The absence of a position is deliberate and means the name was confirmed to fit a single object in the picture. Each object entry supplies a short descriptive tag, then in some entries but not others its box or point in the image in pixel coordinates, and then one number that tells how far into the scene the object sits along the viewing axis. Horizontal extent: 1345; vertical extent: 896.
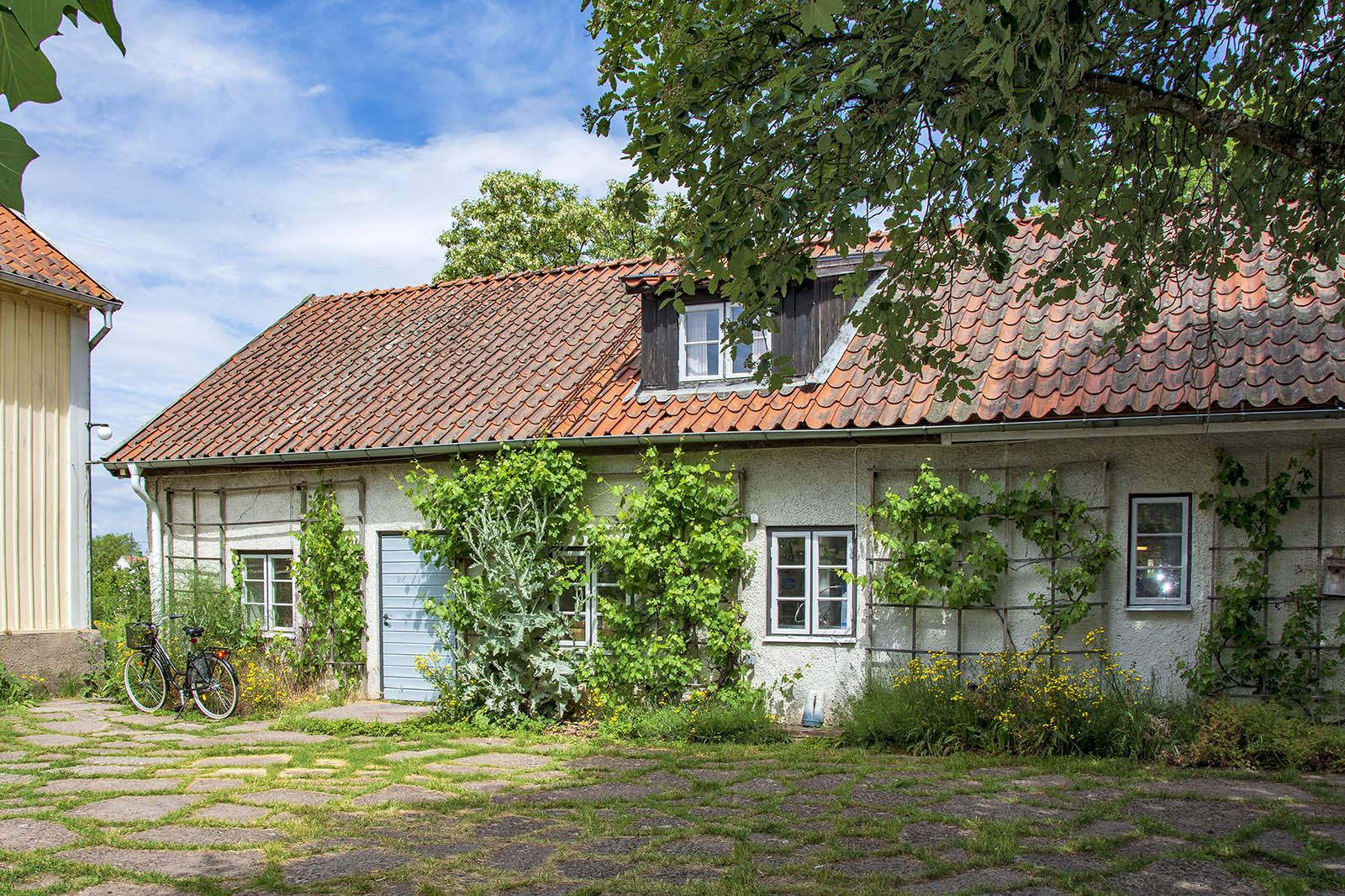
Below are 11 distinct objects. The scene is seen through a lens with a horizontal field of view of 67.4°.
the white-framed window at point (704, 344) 11.80
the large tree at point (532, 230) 24.73
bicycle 11.78
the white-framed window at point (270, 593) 13.60
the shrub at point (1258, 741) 8.07
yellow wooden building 13.21
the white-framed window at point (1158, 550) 9.37
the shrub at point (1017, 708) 8.80
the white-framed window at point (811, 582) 10.55
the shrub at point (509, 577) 10.93
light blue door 12.58
